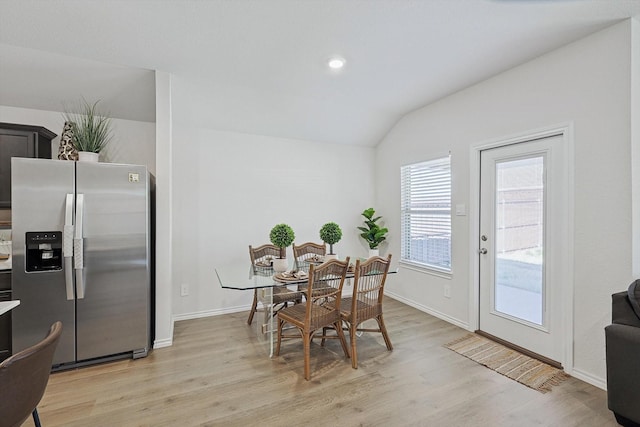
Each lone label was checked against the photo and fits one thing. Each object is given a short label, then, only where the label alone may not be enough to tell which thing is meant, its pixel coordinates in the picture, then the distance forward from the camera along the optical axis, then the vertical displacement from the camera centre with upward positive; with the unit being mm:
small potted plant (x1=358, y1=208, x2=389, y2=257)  4607 -319
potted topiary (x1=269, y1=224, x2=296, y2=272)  3024 -254
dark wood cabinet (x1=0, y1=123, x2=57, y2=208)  2771 +622
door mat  2441 -1358
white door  2664 -300
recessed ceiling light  2770 +1416
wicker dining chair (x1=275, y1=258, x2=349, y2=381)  2494 -851
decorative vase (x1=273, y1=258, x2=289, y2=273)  2971 -524
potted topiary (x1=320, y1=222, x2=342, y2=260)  3293 -240
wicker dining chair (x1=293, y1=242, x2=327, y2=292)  3845 -510
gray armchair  1803 -899
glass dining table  2574 -613
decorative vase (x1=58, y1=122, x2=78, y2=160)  2830 +624
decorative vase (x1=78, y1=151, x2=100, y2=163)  2789 +520
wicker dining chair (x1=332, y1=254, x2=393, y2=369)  2699 -827
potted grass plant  2833 +770
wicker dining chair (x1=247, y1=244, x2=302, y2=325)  3240 -602
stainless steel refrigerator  2461 -390
